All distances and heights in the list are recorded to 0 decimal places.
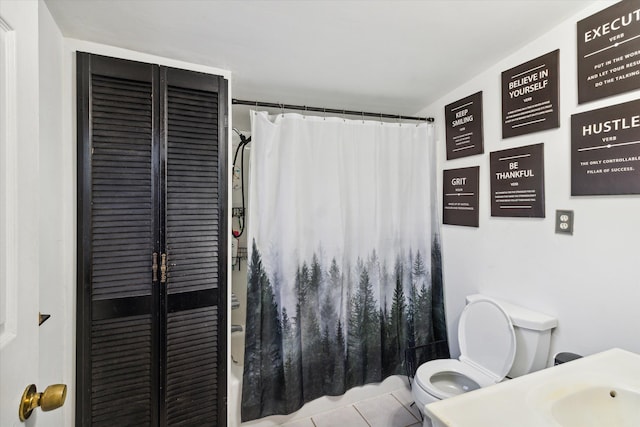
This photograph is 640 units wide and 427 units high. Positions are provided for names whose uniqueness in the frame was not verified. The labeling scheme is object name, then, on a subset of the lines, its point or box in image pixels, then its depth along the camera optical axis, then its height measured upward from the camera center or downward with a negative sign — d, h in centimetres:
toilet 155 -79
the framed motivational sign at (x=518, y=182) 159 +18
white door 56 +2
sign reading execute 120 +71
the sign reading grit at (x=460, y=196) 201 +12
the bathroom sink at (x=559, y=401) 74 -52
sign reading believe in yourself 151 +65
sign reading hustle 122 +28
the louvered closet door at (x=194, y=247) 153 -18
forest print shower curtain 191 -33
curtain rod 190 +74
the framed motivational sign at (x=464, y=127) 196 +61
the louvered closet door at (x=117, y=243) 138 -15
